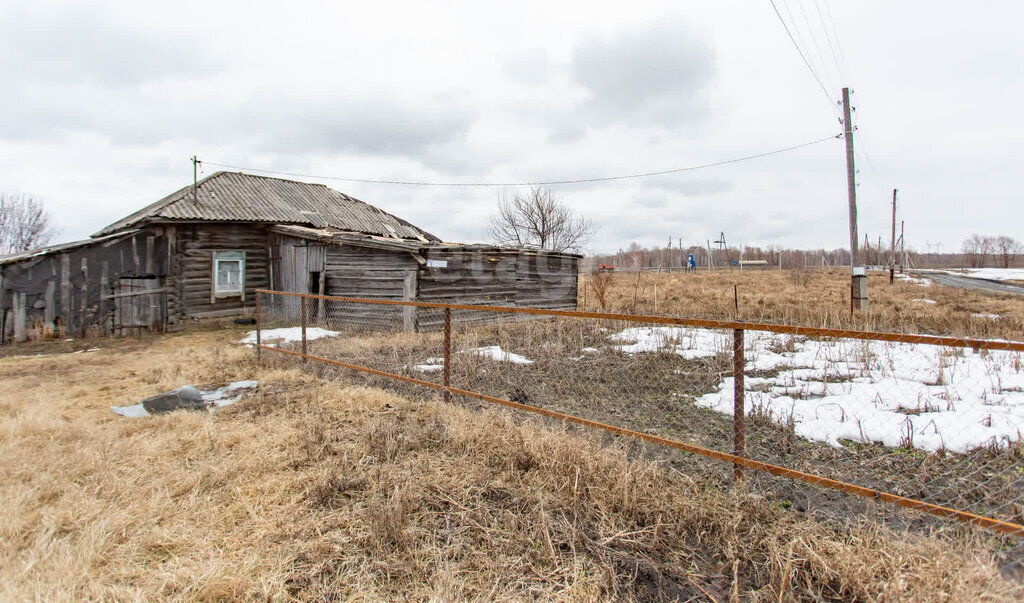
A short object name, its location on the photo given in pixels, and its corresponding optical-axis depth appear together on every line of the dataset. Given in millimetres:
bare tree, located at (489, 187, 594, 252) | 36844
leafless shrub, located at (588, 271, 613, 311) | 16291
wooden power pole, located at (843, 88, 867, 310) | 12711
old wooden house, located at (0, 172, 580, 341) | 12500
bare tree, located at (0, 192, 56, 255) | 33000
